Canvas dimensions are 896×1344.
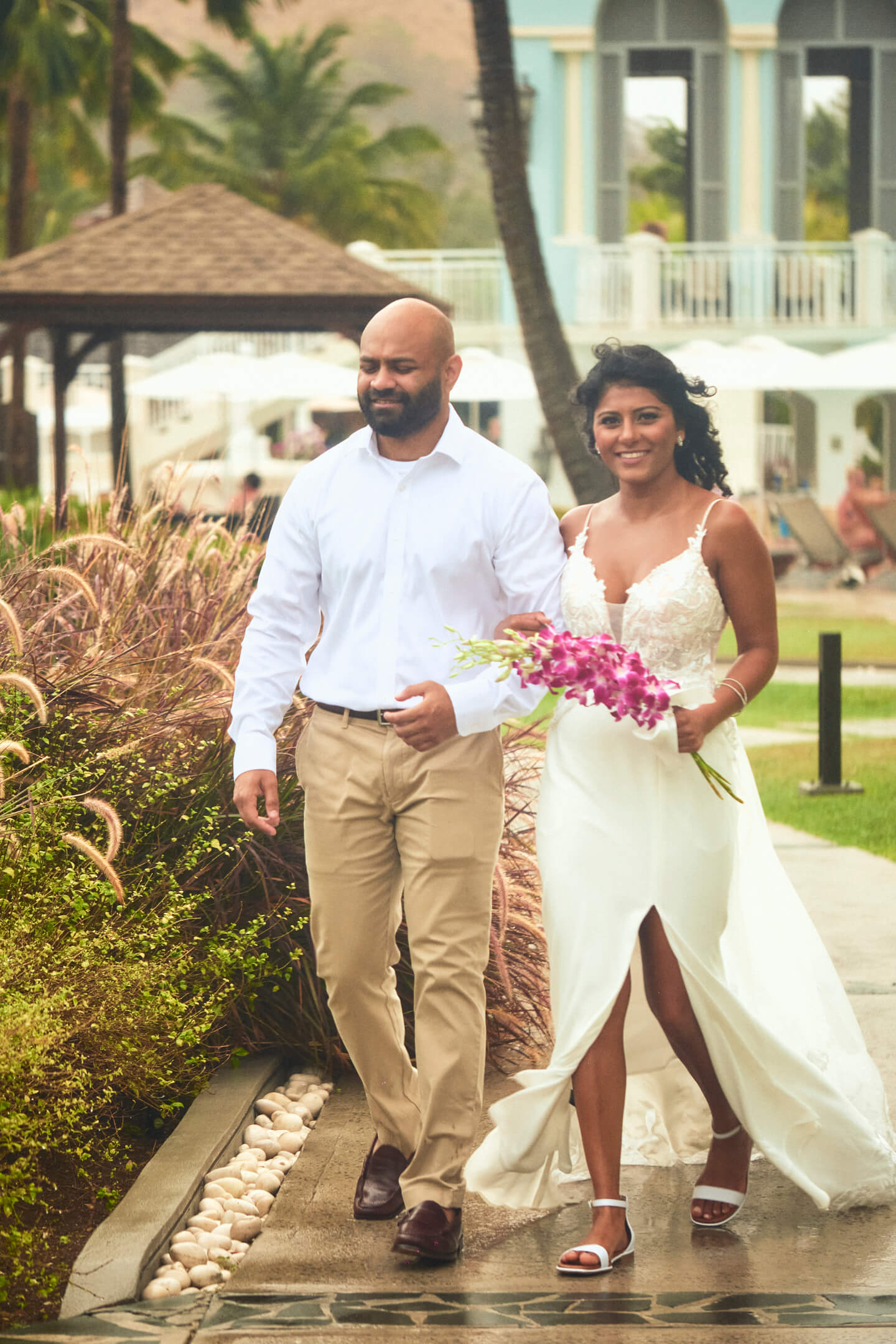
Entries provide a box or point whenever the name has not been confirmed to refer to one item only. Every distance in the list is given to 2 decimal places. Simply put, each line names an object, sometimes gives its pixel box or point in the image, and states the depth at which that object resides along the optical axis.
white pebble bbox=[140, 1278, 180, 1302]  7.46
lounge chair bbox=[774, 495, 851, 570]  48.59
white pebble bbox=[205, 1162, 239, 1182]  8.68
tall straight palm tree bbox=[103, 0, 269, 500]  53.50
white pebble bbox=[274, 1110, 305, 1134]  9.56
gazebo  30.53
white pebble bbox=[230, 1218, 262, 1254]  8.15
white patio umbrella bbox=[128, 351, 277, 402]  49.25
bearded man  7.82
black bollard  21.20
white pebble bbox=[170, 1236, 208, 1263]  7.77
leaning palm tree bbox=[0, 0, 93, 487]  68.56
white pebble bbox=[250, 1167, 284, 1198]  8.77
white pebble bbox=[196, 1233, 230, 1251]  7.91
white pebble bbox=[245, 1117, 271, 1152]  9.34
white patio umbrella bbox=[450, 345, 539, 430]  49.97
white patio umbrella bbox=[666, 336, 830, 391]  49.25
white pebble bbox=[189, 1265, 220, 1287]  7.61
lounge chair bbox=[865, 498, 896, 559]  48.25
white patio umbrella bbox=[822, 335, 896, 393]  49.50
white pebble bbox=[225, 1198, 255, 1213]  8.37
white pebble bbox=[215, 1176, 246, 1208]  8.56
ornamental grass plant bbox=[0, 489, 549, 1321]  8.03
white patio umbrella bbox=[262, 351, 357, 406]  49.09
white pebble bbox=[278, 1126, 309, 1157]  9.35
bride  7.98
